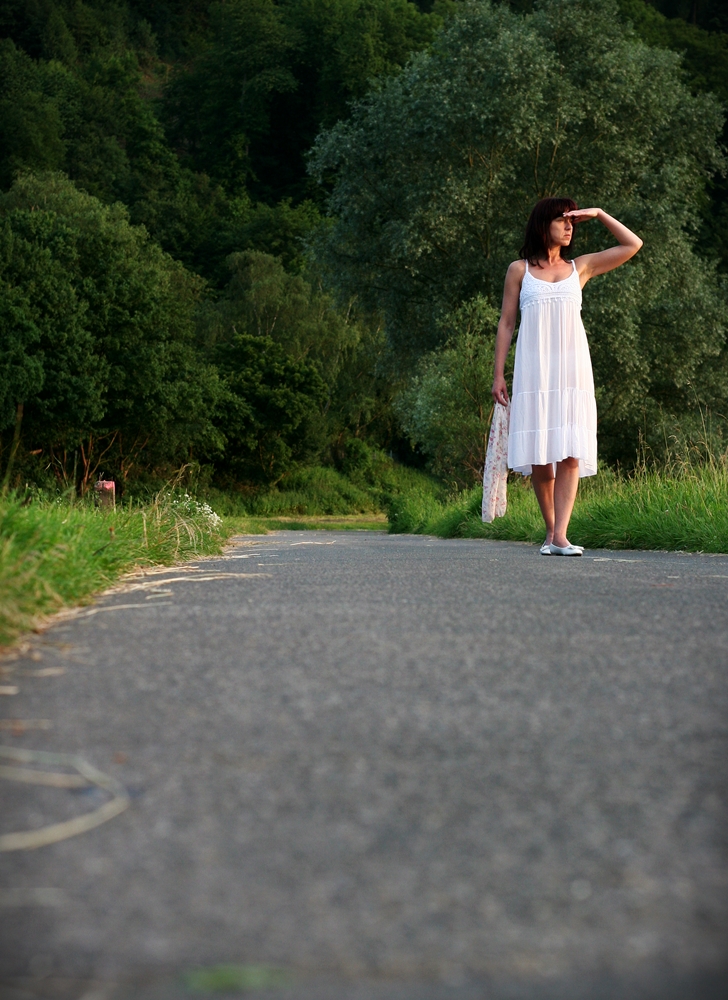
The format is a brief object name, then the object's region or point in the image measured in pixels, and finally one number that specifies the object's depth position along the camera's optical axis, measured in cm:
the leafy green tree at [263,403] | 4653
